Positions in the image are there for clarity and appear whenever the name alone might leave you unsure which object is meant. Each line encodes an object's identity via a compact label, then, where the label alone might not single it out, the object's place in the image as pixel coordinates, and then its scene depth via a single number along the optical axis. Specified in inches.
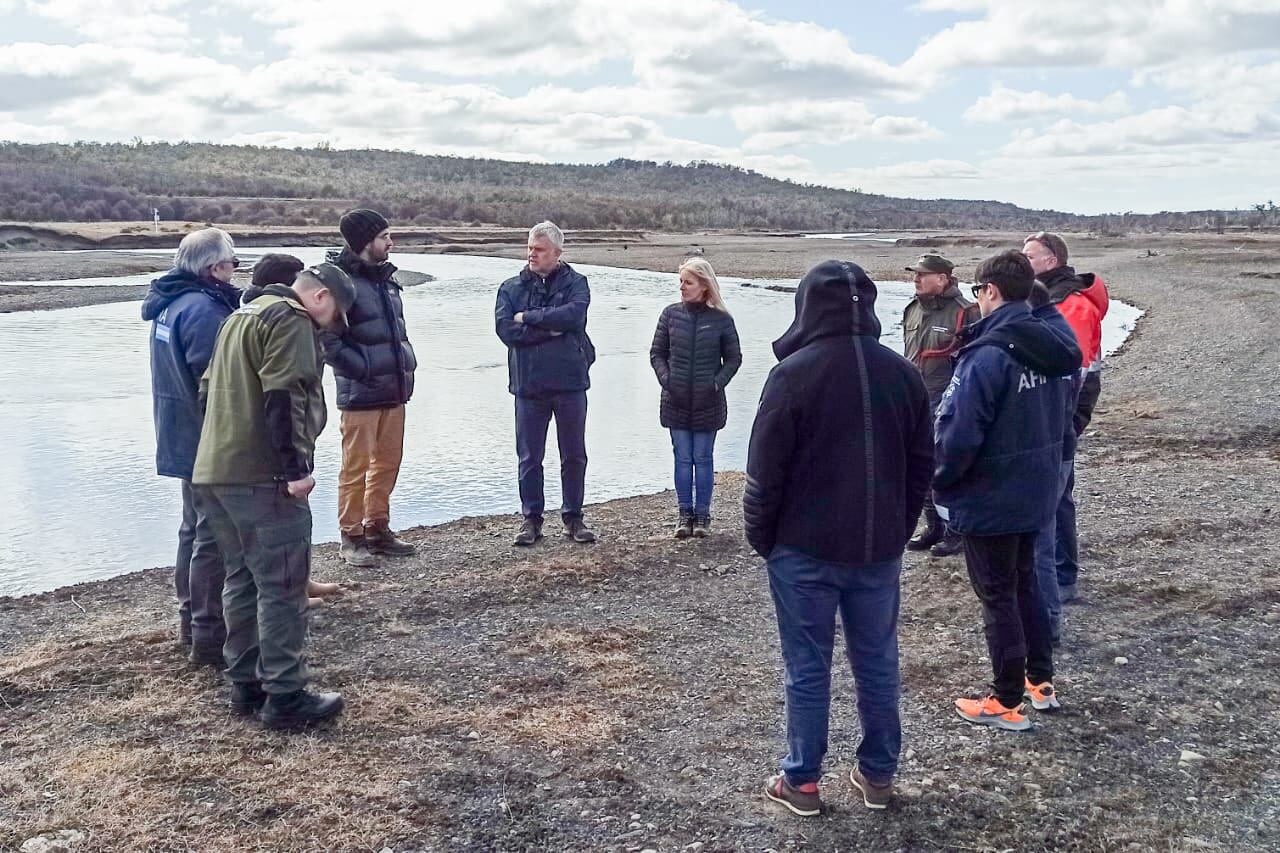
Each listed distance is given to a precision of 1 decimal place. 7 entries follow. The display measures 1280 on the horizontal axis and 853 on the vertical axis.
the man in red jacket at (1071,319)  205.2
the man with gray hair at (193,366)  190.9
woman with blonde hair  271.3
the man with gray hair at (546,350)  267.4
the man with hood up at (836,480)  133.6
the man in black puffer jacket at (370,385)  249.3
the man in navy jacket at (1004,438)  160.6
